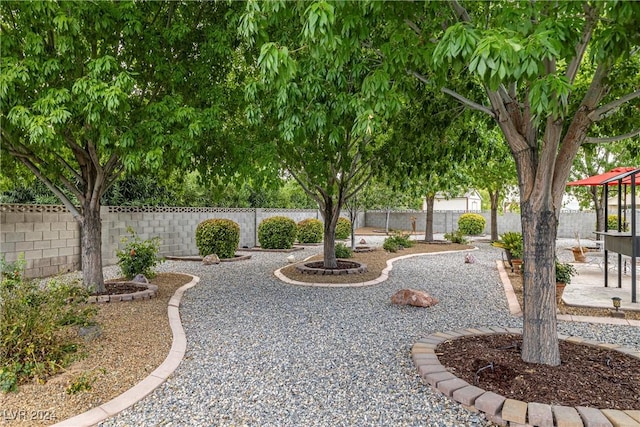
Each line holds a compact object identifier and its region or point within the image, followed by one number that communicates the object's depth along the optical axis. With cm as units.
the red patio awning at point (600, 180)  762
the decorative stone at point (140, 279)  675
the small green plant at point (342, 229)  1717
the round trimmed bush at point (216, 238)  1076
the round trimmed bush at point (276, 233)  1345
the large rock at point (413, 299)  578
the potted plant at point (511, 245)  888
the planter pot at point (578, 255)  1051
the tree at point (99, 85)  403
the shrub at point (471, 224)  2127
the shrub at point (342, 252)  1087
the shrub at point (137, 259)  717
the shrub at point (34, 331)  316
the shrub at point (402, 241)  1385
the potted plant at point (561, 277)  566
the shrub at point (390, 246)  1289
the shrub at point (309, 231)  1585
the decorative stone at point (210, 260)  1009
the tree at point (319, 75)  272
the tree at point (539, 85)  206
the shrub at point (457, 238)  1592
